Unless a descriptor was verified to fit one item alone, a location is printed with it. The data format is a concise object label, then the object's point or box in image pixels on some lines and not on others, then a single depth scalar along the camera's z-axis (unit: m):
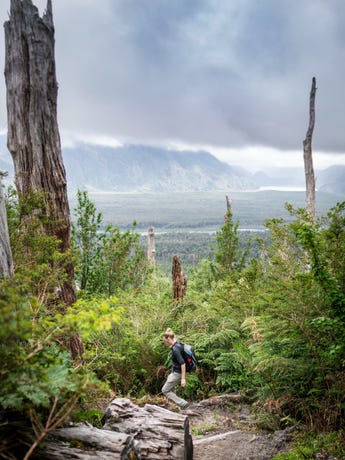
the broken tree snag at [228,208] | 13.17
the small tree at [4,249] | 3.04
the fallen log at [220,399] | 5.81
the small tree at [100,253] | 8.76
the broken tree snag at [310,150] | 12.51
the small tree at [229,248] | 12.96
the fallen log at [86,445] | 2.62
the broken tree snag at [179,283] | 8.83
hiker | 5.67
